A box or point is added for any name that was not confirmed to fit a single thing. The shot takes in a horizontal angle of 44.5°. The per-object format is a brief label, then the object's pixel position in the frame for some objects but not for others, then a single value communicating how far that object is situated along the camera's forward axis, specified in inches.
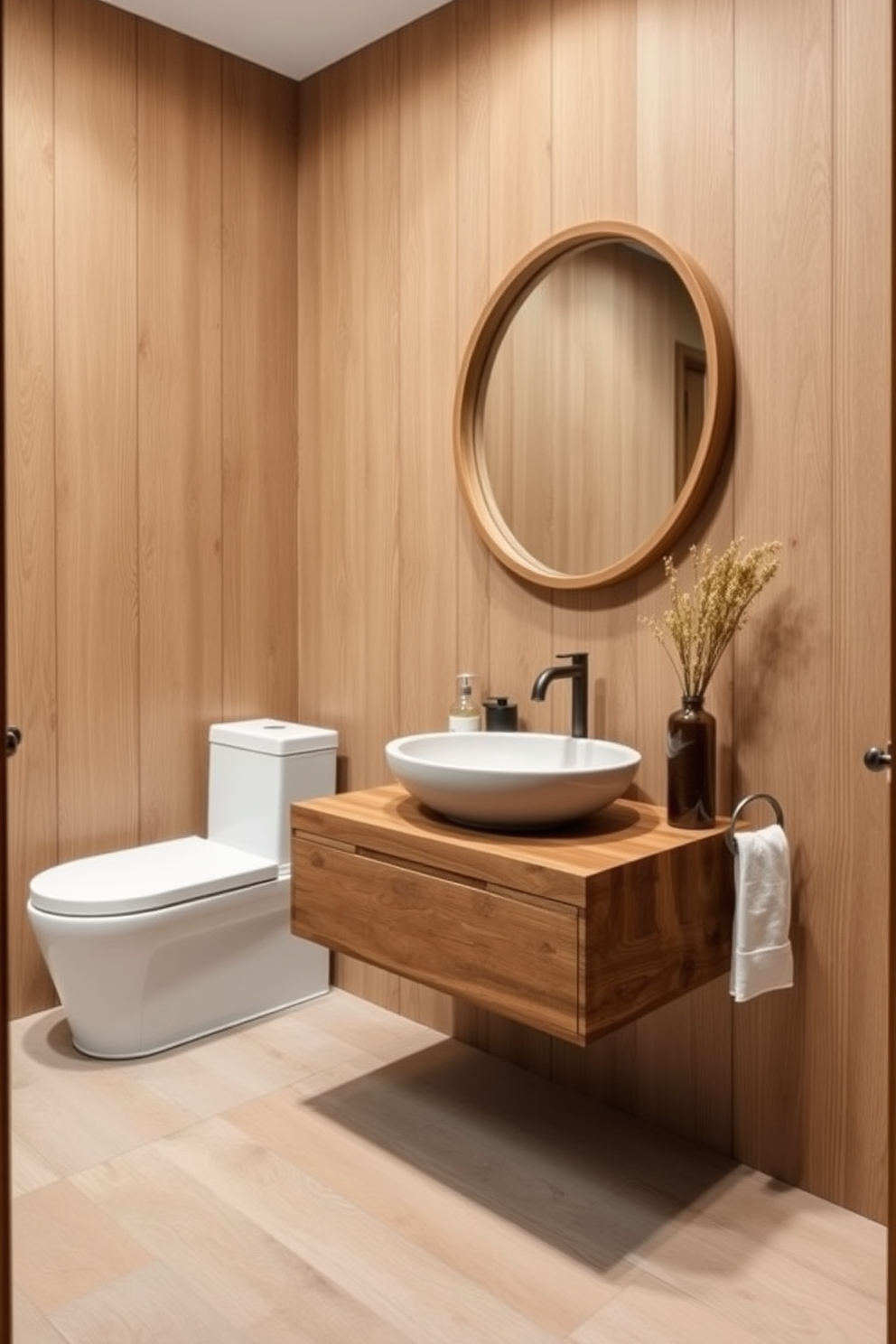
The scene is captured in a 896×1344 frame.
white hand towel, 75.7
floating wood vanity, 69.9
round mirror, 84.9
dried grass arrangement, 78.1
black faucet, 89.2
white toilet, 96.5
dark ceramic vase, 79.0
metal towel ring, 77.1
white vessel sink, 74.7
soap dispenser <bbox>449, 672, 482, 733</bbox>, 99.5
